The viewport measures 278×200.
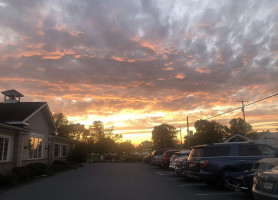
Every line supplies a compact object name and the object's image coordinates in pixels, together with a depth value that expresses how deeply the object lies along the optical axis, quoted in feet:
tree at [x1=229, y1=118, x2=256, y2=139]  227.00
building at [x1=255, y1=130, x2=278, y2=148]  110.69
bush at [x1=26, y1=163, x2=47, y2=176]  45.64
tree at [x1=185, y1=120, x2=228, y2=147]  179.27
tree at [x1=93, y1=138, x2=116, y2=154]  181.36
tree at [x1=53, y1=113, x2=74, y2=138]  191.34
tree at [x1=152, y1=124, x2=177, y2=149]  282.43
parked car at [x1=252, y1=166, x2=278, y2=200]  14.43
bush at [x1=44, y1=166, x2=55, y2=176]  48.06
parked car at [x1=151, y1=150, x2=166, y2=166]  65.45
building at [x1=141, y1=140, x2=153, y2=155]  419.86
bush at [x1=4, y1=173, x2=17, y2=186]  33.73
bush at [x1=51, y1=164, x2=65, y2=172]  54.82
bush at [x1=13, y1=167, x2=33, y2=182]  38.13
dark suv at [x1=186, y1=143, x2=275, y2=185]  26.75
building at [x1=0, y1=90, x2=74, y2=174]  42.53
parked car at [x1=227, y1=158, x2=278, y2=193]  18.18
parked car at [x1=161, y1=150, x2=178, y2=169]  55.16
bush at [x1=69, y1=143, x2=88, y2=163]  84.57
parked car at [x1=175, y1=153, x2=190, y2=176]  36.21
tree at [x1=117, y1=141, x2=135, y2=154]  206.23
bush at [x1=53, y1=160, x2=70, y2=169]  64.20
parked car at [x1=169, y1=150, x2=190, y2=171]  45.58
